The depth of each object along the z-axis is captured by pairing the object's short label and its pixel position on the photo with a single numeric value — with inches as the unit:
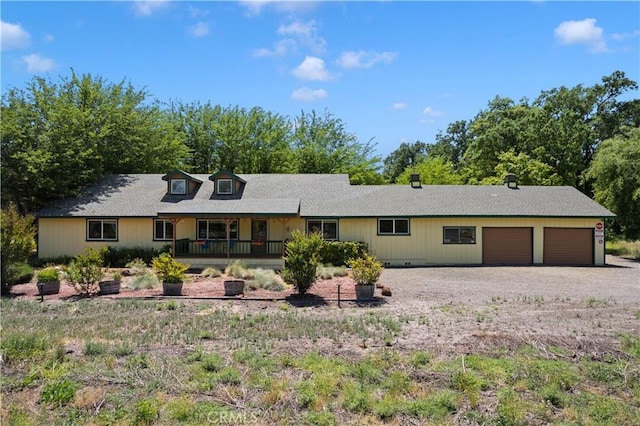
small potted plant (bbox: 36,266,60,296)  552.4
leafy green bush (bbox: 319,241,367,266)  860.0
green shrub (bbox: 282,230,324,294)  537.6
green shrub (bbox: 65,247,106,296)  545.6
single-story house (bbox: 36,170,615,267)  909.8
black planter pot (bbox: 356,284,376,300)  526.0
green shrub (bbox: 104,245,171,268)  882.8
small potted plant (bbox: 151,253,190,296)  551.8
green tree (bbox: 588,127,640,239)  1040.8
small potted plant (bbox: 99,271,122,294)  562.6
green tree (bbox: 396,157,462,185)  1651.1
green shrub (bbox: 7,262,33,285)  574.2
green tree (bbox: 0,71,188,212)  970.1
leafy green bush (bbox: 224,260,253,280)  694.5
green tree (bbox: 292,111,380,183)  1609.3
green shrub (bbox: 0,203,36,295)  558.6
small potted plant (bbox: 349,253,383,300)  526.3
